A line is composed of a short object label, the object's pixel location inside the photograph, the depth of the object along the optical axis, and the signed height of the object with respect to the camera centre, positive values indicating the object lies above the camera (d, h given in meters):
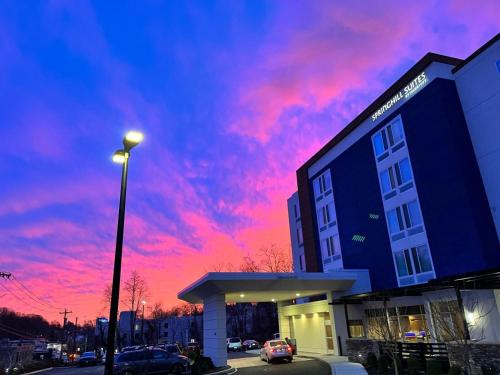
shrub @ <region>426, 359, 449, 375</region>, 17.95 -1.71
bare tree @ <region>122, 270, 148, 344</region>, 72.12 +8.17
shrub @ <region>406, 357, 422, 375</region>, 18.98 -1.72
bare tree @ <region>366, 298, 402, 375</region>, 17.39 -0.35
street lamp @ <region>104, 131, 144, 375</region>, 9.33 +2.43
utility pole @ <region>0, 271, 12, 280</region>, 46.09 +8.16
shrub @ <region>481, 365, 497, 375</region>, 15.73 -1.72
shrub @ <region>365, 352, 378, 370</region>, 22.30 -1.67
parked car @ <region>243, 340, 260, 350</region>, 55.31 -1.03
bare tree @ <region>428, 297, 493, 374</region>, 15.53 +0.07
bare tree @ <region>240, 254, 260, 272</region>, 81.19 +13.23
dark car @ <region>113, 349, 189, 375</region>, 21.95 -1.07
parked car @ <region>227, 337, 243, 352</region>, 54.19 -0.91
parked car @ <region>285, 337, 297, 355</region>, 37.69 -0.75
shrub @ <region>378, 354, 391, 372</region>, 20.62 -1.62
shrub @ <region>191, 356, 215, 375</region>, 24.25 -1.53
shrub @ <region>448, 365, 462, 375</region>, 15.98 -1.68
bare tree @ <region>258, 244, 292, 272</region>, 74.94 +11.93
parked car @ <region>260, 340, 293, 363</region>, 29.74 -1.07
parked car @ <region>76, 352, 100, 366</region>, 44.81 -1.40
